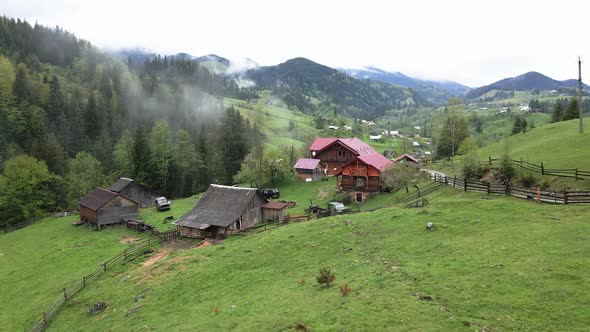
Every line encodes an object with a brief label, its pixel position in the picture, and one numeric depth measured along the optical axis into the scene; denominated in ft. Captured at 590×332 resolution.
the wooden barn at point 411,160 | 249.96
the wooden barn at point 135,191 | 233.14
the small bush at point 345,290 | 71.66
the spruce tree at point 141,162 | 291.99
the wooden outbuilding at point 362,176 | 196.24
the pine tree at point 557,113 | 316.27
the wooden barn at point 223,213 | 161.47
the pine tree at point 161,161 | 296.71
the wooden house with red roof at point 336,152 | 281.54
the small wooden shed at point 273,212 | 176.35
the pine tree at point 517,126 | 324.60
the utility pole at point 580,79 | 169.37
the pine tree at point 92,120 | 411.75
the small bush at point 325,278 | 79.15
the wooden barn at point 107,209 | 196.13
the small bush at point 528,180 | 129.08
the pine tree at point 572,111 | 288.02
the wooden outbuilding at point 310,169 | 272.86
